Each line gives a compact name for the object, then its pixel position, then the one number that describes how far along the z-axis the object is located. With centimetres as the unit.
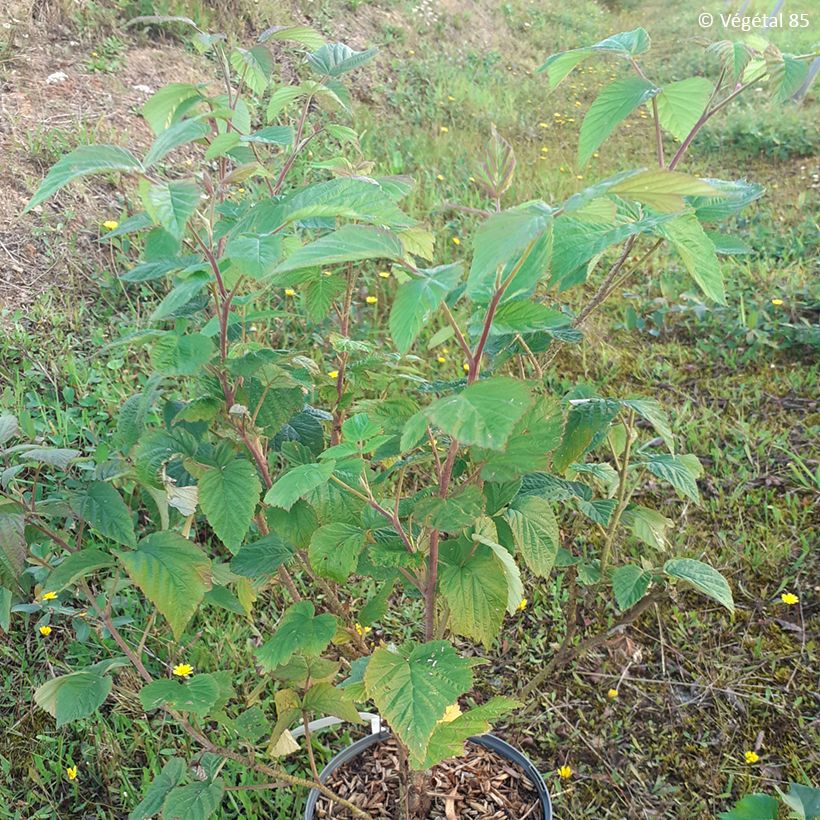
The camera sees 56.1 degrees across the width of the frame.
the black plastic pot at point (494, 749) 141
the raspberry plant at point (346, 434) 81
